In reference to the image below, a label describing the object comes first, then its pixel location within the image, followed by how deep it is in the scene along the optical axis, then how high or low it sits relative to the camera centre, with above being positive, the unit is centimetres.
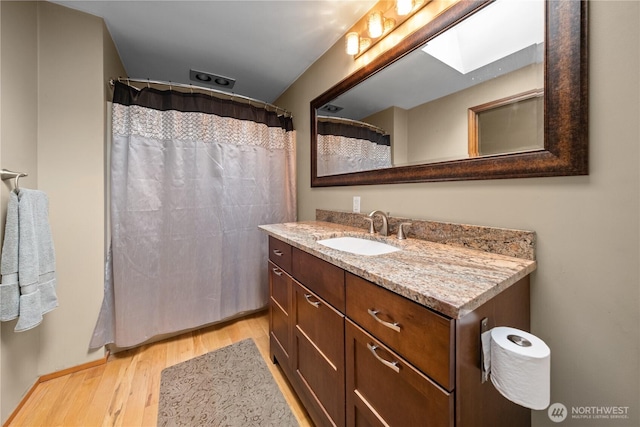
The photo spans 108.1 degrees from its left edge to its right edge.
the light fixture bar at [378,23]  117 +106
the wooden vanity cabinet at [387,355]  56 -44
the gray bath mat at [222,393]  118 -105
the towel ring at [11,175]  109 +18
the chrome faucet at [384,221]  131 -6
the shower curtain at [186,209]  160 +2
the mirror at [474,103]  74 +47
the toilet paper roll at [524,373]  55 -40
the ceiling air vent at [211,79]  212 +126
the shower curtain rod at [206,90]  162 +97
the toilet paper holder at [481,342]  61 -35
